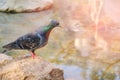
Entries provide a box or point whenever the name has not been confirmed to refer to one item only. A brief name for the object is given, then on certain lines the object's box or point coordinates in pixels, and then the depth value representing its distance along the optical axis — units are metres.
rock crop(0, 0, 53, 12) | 10.99
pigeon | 4.28
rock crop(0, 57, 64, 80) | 4.59
